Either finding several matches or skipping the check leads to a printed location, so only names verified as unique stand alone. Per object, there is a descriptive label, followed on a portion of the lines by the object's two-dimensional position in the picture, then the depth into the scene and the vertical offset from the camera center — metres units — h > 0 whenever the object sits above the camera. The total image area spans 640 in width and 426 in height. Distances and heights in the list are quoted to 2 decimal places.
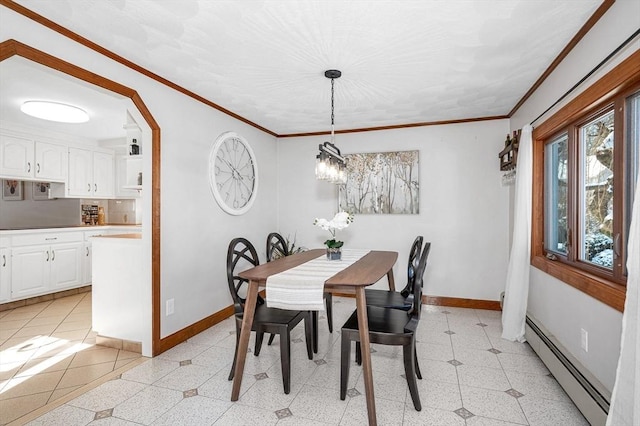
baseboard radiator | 1.70 -1.03
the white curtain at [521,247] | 2.94 -0.35
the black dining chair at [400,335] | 1.99 -0.79
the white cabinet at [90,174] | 4.82 +0.52
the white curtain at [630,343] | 1.27 -0.53
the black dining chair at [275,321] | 2.17 -0.78
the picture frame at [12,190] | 4.42 +0.24
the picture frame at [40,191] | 4.74 +0.24
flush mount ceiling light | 3.24 +1.00
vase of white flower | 2.77 -0.15
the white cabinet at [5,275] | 3.86 -0.80
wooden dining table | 1.89 -0.52
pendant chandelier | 2.61 +0.39
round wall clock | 3.48 +0.40
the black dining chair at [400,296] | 2.58 -0.76
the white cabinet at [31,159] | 4.07 +0.64
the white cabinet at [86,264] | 4.73 -0.83
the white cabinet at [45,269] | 4.02 -0.81
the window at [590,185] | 1.71 +0.16
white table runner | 1.94 -0.50
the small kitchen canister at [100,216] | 5.59 -0.15
